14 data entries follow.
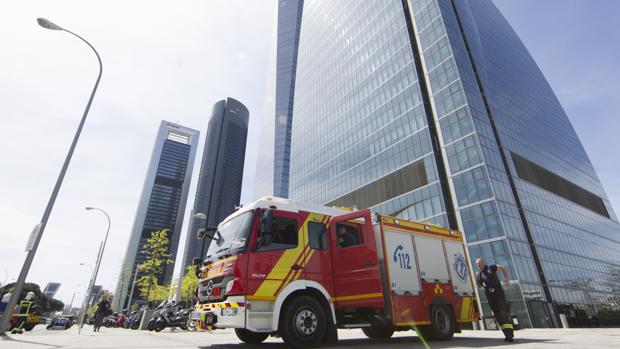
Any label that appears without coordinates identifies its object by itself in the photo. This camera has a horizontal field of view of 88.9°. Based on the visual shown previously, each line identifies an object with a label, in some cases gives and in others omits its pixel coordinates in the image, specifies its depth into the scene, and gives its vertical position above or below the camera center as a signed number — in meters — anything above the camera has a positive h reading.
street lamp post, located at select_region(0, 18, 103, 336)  8.09 +2.72
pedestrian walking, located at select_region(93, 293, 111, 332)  15.38 +0.41
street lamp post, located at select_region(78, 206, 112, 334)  29.39 +5.03
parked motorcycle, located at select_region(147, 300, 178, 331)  15.39 +0.39
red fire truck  6.03 +0.83
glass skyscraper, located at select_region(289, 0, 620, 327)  32.34 +22.51
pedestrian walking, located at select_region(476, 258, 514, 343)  7.14 +0.52
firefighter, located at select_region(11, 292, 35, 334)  10.89 +0.25
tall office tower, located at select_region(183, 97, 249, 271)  161.12 +78.66
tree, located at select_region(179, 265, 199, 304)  43.50 +4.42
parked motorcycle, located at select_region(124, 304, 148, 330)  19.90 +0.00
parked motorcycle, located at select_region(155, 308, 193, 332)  15.00 -0.01
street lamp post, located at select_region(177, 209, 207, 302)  18.81 +4.94
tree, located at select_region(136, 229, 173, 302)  29.27 +5.12
